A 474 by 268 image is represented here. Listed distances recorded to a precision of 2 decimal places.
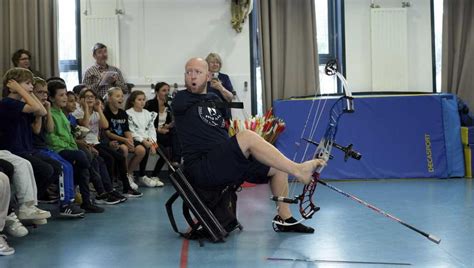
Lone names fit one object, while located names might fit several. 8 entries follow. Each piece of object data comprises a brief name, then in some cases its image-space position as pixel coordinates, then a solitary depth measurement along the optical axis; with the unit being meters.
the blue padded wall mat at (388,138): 6.11
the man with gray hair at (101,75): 6.36
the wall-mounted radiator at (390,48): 7.12
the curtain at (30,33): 6.43
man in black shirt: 2.99
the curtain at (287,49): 6.80
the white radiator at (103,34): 6.78
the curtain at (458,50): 6.91
